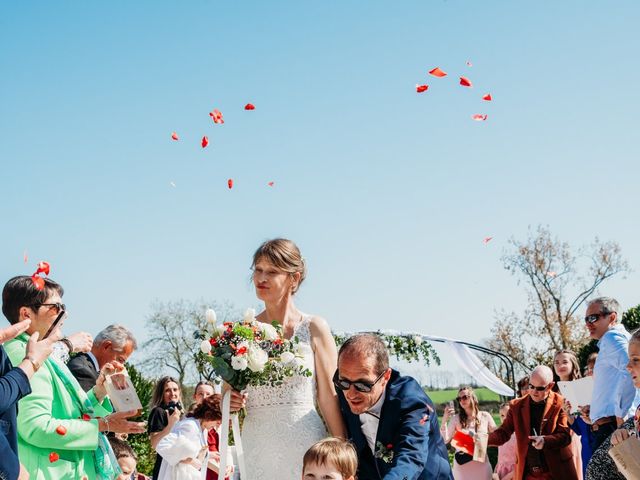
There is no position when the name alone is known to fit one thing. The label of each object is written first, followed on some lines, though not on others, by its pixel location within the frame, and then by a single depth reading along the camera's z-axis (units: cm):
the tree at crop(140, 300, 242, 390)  4221
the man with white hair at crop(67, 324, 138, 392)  653
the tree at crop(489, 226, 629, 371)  3155
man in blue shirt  782
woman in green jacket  470
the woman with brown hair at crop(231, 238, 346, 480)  495
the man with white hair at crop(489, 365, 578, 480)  929
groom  407
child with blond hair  410
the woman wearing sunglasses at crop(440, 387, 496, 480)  1116
